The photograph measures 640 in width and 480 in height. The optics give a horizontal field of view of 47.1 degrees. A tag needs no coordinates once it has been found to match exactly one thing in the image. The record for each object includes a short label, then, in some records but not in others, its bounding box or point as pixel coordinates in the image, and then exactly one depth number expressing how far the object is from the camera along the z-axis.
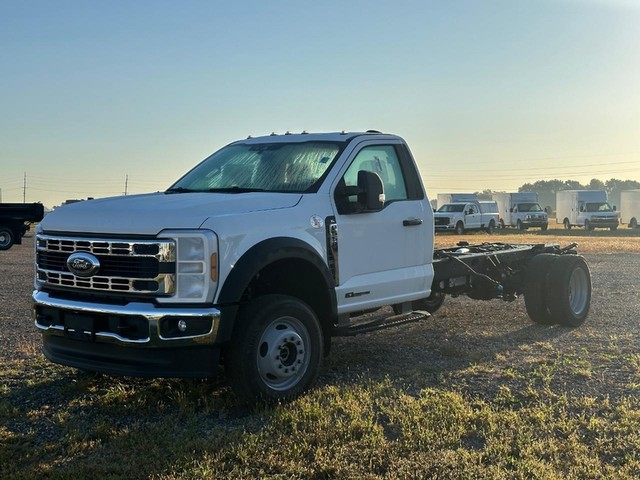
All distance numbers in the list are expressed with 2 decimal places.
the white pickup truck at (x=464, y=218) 42.09
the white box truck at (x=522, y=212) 47.28
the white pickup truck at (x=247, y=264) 5.16
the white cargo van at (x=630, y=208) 48.62
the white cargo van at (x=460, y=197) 47.91
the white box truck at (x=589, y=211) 45.03
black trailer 25.41
